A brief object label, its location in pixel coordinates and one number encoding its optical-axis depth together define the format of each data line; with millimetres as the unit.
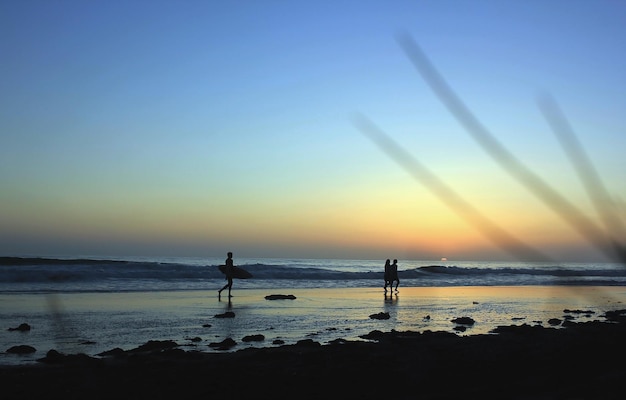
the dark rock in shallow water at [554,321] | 16750
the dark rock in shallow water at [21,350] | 11156
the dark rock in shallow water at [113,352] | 10977
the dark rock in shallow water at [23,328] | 13967
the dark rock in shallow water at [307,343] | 11898
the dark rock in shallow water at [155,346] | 11422
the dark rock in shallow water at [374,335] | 13281
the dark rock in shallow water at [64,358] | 9977
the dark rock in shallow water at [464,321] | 16656
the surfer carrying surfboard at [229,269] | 25188
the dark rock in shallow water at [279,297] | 25078
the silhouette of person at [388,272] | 30797
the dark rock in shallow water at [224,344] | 11922
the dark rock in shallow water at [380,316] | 17725
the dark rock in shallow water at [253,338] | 12977
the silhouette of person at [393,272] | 30728
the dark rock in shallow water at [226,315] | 17500
